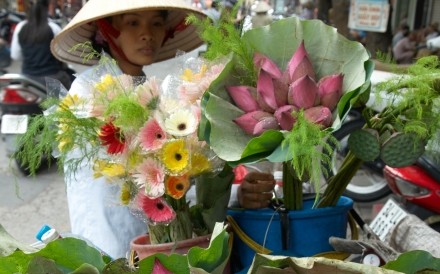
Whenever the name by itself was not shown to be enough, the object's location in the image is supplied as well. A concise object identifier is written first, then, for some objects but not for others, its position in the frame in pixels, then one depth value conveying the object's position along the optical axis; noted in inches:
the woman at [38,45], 239.3
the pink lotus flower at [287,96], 43.1
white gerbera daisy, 46.2
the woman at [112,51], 61.3
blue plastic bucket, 51.7
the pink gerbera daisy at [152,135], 47.3
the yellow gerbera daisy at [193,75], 49.5
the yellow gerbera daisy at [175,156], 47.2
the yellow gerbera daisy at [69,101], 50.4
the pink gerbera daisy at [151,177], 47.6
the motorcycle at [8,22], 672.4
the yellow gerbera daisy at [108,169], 49.8
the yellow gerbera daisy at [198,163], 48.8
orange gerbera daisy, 48.8
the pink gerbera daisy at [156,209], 49.5
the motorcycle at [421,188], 130.3
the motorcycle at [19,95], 225.5
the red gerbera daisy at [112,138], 48.7
